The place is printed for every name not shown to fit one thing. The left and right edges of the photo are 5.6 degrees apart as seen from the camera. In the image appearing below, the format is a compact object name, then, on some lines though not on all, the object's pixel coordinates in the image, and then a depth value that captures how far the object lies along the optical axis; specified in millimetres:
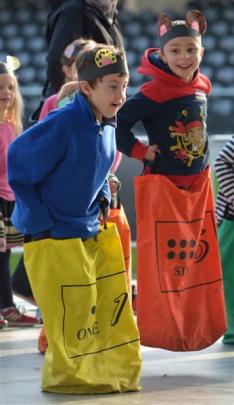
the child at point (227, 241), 13480
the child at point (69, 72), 12771
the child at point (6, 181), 15012
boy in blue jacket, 10417
